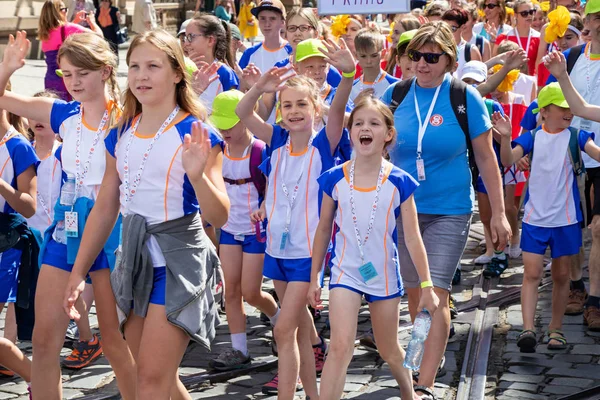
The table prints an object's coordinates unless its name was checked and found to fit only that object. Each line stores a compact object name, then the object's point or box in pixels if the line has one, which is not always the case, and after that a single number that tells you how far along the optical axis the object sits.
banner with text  17.21
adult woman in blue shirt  11.21
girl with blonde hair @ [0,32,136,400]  9.46
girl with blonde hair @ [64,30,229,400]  8.38
